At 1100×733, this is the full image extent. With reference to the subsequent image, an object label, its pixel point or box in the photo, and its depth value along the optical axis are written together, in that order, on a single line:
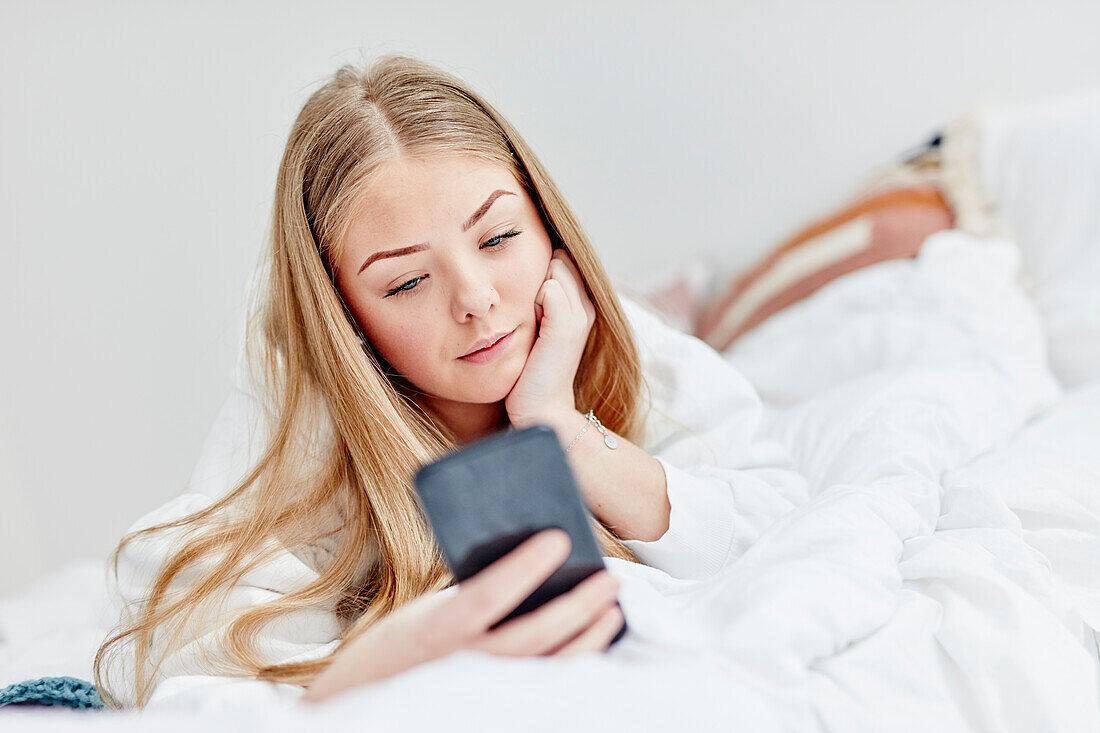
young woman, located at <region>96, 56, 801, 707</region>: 0.79
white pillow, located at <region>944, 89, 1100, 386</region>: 1.26
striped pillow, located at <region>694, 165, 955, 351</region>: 1.41
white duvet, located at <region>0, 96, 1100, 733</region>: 0.50
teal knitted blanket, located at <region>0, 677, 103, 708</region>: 0.75
